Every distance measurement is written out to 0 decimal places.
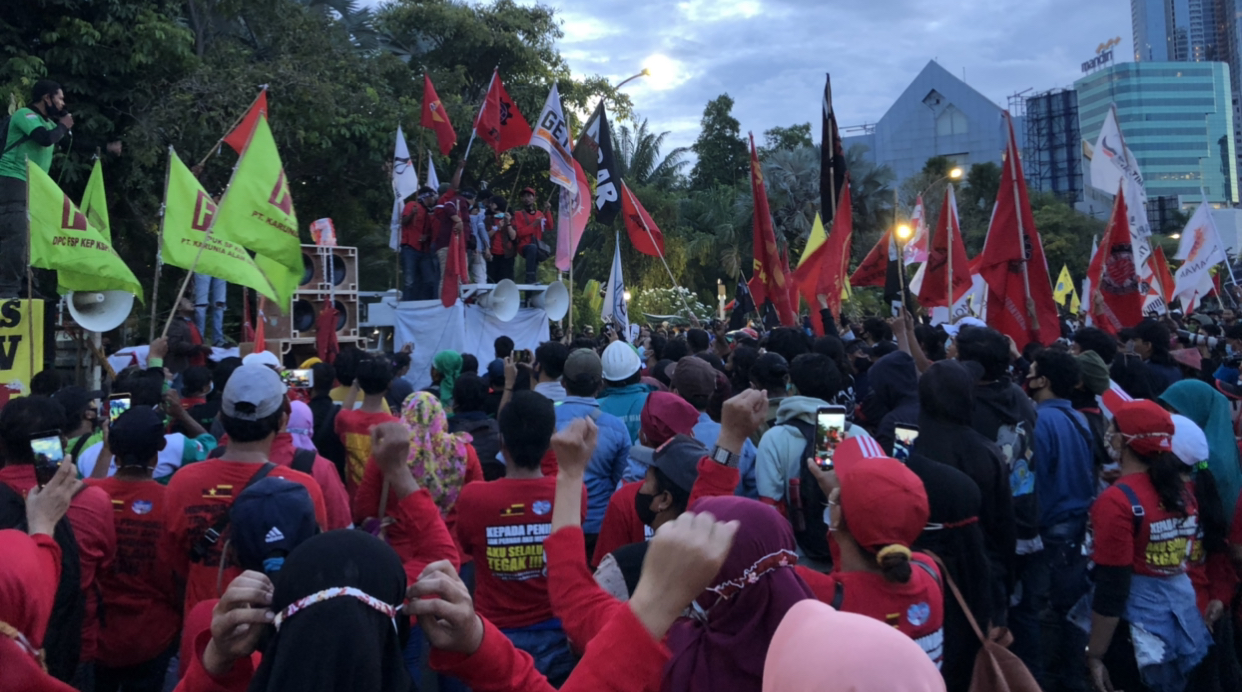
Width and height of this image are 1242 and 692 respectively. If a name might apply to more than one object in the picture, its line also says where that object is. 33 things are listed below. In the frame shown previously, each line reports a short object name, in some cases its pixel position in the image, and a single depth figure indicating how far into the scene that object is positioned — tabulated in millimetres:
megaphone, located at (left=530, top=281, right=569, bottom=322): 15242
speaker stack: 14602
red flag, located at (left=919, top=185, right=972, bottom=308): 11180
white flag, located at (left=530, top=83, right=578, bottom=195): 12672
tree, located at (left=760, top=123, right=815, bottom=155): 47031
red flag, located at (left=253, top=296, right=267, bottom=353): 8156
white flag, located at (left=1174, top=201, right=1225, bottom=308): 15562
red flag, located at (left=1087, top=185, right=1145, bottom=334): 9375
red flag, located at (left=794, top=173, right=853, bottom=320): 10570
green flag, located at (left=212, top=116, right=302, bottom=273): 7500
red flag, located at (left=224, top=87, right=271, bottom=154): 8226
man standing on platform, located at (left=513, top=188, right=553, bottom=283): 16125
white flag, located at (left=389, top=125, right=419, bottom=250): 15211
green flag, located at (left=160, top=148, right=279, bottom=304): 7426
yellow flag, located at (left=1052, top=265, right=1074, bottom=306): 25280
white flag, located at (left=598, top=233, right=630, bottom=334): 13352
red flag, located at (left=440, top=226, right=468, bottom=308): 12891
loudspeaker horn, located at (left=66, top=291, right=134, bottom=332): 8289
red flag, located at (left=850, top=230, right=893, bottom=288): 12328
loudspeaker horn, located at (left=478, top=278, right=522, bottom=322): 13992
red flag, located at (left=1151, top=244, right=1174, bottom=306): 17703
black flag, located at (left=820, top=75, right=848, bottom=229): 10562
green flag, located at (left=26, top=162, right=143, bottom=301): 7020
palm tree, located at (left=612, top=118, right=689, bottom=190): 39188
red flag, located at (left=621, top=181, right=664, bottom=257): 13320
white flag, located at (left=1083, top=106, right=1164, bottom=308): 11031
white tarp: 13227
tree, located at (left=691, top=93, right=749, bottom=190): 47406
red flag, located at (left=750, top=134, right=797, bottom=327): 10273
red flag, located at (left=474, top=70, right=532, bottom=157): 14383
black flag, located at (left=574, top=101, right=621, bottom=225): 12773
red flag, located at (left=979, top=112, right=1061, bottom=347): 8617
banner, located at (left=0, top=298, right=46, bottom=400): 6746
